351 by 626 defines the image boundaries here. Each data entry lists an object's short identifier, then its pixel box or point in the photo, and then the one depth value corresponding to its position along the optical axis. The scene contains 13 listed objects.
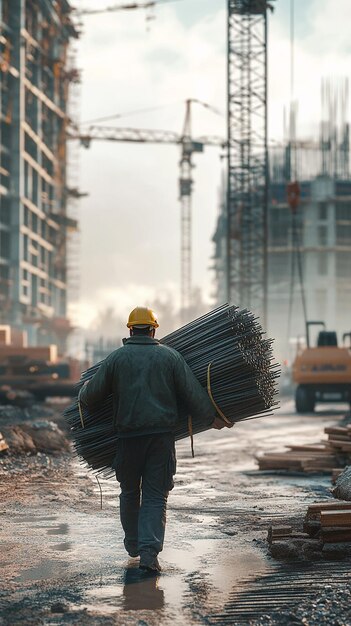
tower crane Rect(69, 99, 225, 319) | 76.69
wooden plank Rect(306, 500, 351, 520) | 6.65
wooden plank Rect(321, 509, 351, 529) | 6.27
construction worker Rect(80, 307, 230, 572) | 6.09
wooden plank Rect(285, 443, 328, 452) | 12.17
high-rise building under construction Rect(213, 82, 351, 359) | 85.19
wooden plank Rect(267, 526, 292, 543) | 6.52
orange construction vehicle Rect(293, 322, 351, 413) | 25.66
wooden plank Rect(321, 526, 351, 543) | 6.29
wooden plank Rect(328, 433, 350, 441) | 11.47
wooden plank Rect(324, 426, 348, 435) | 11.43
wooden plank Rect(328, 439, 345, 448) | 11.30
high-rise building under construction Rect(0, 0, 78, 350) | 60.06
